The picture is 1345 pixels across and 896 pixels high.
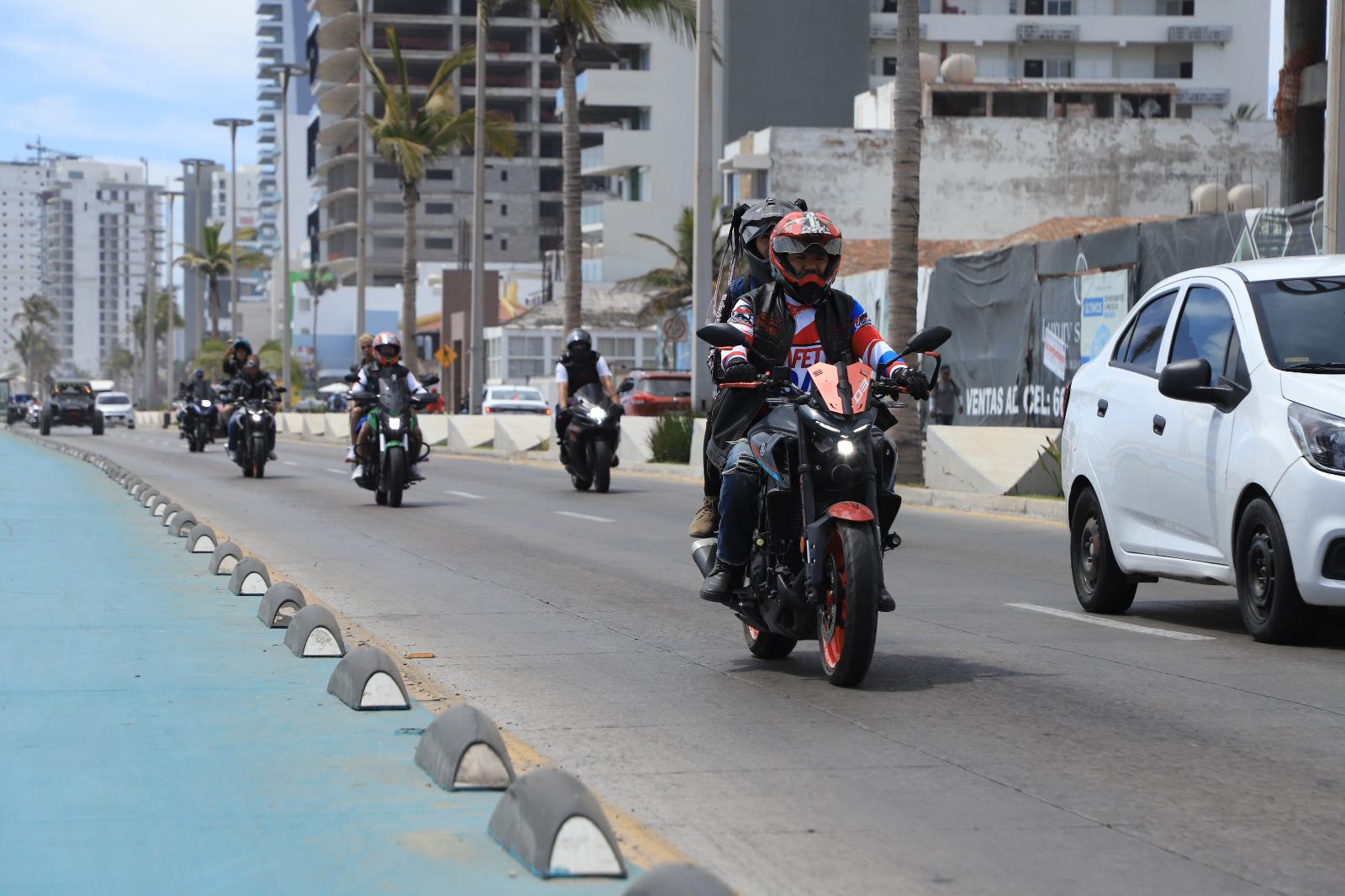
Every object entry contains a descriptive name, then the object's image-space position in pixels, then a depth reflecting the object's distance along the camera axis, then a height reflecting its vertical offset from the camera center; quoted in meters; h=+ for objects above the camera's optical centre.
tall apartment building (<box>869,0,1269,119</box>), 89.19 +16.33
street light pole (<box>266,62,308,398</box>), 69.25 +7.65
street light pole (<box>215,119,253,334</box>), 82.44 +8.68
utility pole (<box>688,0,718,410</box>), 32.00 +3.28
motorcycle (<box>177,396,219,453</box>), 39.91 -1.15
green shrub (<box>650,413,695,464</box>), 31.25 -1.13
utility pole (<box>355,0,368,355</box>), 58.44 +4.69
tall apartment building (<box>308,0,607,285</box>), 129.00 +16.87
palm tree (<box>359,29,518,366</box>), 54.22 +7.17
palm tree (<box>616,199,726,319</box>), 64.62 +3.34
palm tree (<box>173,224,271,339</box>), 105.00 +6.25
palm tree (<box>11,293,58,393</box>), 188.50 +4.92
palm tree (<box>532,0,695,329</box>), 38.59 +7.22
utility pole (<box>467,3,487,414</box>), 45.22 +3.66
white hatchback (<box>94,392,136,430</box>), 82.56 -1.92
